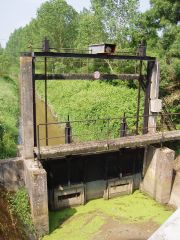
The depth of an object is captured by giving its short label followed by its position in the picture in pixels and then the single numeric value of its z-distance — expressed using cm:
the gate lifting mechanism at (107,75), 948
